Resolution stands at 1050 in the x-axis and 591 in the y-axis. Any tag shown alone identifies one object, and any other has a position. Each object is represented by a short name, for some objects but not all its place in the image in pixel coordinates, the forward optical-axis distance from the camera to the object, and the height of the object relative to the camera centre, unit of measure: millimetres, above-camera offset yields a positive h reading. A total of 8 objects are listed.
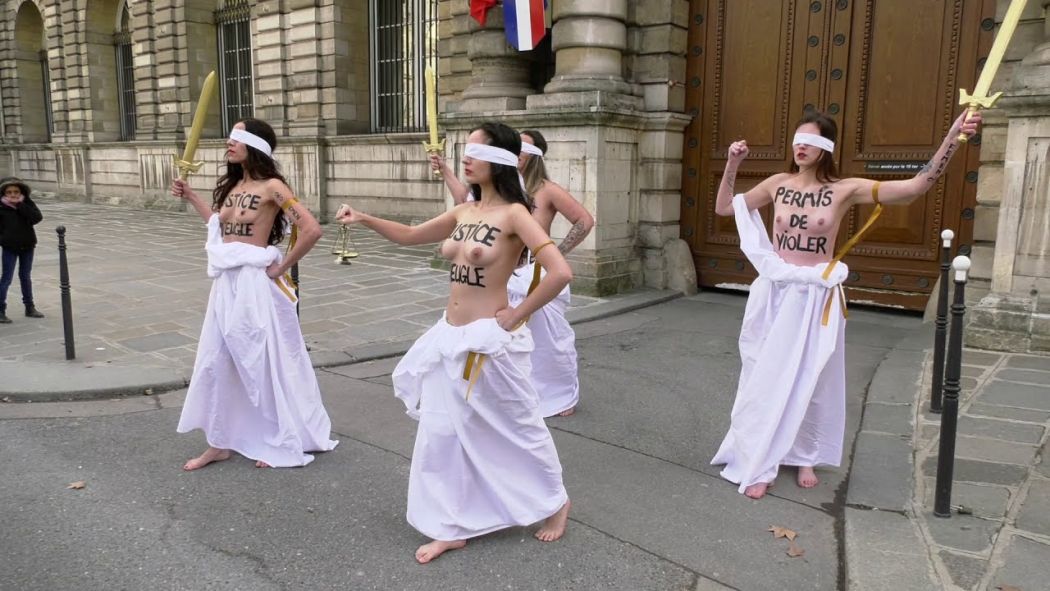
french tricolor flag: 10031 +1820
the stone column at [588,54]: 9344 +1347
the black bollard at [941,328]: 4871 -989
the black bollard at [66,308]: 6352 -1207
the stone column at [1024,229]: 6547 -495
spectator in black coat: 8008 -760
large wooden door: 8133 +755
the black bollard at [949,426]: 3568 -1168
